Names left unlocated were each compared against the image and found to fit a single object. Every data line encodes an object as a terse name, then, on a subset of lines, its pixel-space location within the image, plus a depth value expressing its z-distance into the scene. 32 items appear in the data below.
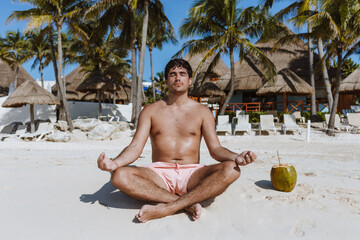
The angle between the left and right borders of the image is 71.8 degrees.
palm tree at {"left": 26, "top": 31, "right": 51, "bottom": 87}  19.84
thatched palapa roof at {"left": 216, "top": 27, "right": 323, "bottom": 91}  15.12
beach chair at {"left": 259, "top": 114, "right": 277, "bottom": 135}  9.16
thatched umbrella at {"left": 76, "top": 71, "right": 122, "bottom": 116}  13.45
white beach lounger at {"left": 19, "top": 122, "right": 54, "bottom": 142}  9.01
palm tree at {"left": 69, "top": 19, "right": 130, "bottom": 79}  17.77
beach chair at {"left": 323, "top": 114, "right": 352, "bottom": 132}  9.50
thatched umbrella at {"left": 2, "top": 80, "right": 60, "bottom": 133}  9.84
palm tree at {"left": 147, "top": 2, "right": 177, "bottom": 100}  12.50
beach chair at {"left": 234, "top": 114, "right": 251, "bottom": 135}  9.13
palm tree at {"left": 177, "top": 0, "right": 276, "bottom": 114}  10.83
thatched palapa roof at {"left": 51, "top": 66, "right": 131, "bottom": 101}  19.27
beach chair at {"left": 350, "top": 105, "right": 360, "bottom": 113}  15.95
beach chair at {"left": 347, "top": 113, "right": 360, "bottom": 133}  9.70
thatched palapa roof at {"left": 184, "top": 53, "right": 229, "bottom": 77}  18.01
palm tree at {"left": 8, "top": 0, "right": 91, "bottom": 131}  11.11
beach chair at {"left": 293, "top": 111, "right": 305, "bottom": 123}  12.22
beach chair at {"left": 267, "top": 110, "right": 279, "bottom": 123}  13.29
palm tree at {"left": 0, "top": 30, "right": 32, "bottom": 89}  20.00
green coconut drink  2.40
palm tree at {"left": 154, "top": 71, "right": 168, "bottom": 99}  28.58
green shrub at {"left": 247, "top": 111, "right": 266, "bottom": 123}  12.30
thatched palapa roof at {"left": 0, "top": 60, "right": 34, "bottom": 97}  21.55
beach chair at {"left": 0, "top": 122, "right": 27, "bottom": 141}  10.53
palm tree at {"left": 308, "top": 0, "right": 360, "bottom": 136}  8.24
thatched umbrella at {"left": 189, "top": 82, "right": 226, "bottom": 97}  12.92
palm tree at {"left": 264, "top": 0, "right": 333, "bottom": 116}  11.13
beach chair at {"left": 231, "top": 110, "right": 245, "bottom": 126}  11.79
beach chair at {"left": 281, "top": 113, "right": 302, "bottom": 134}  8.95
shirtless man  1.83
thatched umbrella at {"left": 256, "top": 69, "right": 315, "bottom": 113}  12.16
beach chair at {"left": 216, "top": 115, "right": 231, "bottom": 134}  9.16
